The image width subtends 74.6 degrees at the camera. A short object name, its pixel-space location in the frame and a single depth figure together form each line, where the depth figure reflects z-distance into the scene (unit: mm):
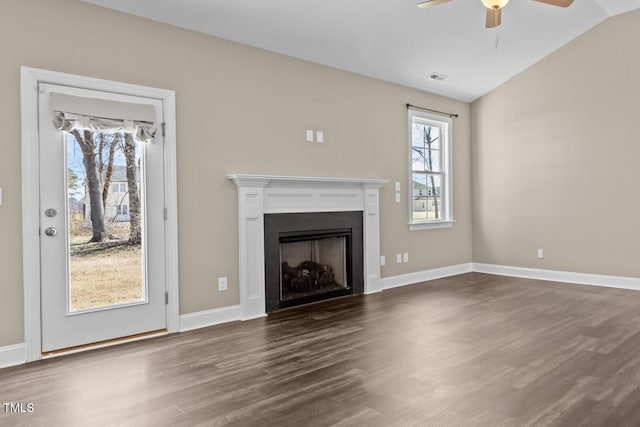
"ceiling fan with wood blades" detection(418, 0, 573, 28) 3287
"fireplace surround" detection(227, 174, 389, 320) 4105
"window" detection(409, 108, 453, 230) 5938
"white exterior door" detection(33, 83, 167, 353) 3139
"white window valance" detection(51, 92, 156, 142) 3146
